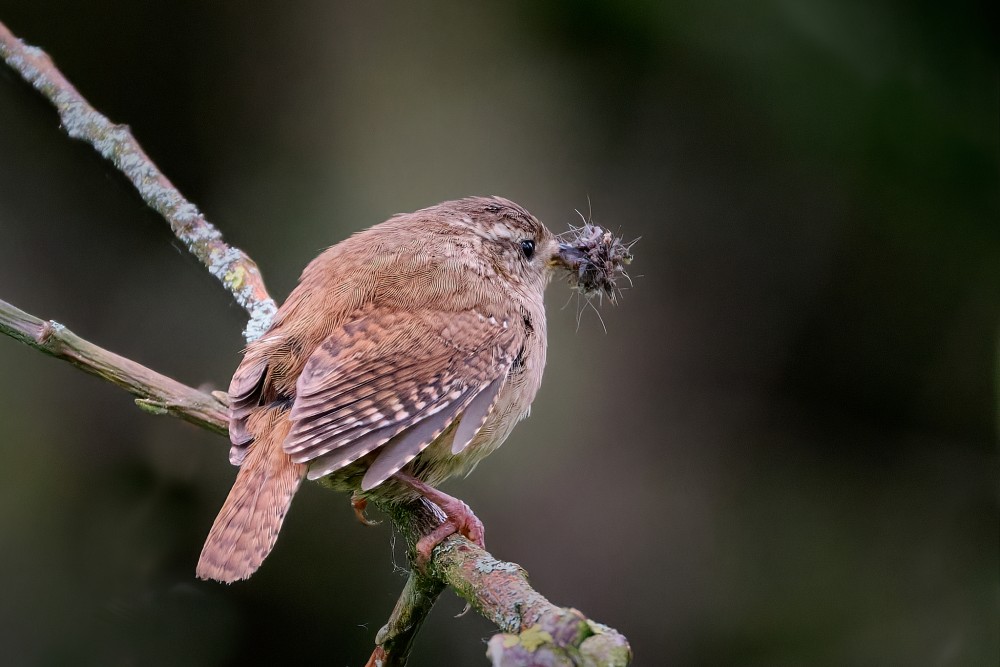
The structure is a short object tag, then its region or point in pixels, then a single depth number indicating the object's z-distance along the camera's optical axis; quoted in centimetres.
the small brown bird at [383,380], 477
